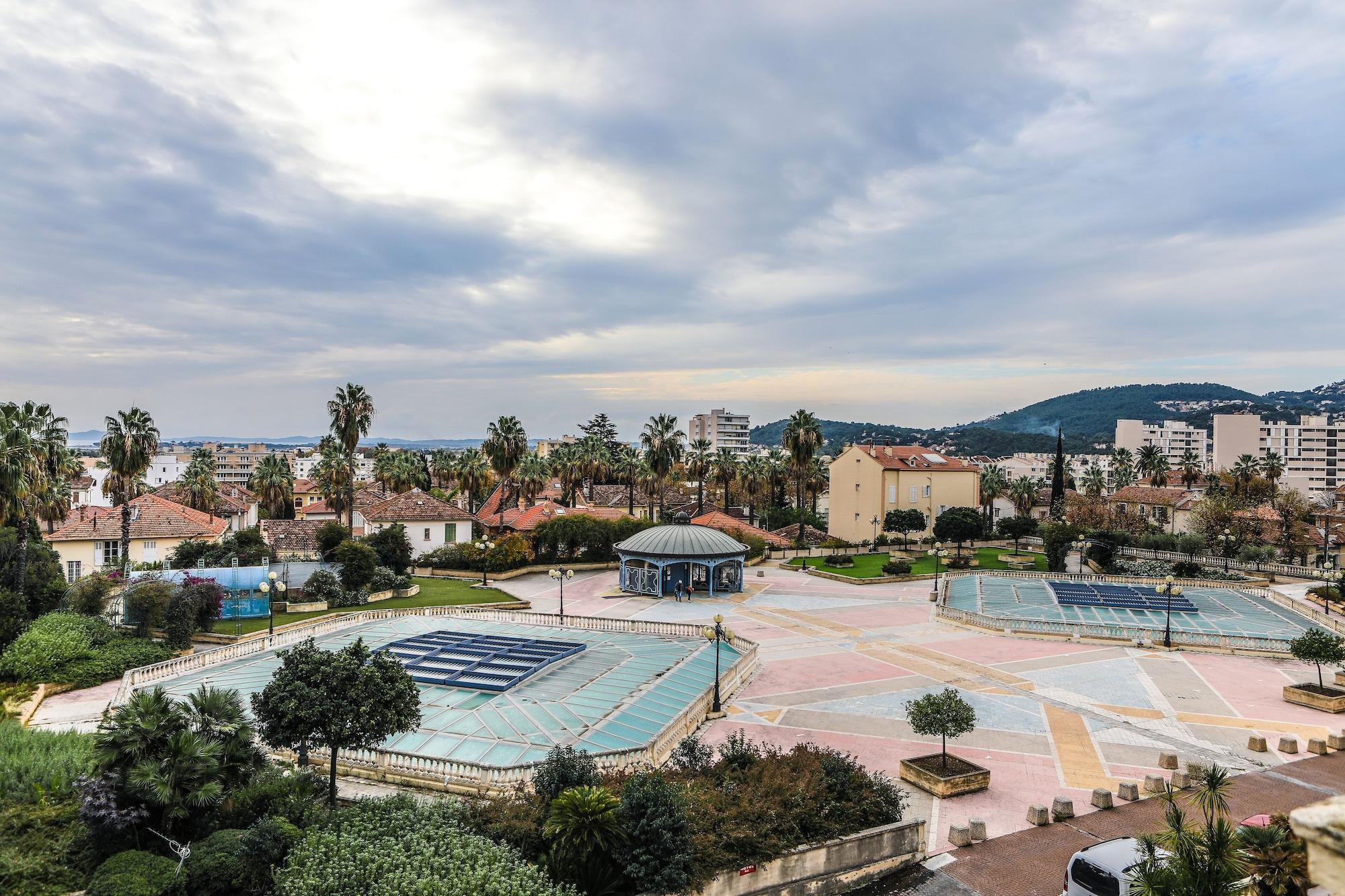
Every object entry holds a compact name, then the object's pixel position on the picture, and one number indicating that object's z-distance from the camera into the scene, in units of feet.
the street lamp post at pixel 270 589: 96.50
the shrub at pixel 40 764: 53.36
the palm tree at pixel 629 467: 234.17
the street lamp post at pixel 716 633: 79.76
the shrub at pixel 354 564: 143.84
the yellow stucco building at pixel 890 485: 241.35
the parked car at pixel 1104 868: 41.86
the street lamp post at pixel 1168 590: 107.86
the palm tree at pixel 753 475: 273.54
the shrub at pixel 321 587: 140.26
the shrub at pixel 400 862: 37.73
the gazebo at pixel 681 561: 156.15
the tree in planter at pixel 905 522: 227.40
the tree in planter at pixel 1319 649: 87.66
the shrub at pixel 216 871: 42.70
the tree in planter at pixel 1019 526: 224.33
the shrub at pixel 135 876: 41.14
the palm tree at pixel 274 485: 237.45
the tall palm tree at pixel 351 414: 183.93
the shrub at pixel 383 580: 150.00
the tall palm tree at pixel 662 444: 218.38
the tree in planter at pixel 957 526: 209.36
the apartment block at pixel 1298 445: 501.97
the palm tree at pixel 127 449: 146.30
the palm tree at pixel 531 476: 261.65
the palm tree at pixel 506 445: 208.95
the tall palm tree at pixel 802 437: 228.02
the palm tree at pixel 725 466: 269.03
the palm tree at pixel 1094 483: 274.77
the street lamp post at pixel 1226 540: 189.06
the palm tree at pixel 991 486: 279.28
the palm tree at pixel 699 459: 254.06
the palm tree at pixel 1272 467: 261.44
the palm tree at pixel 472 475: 237.45
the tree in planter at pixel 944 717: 63.41
